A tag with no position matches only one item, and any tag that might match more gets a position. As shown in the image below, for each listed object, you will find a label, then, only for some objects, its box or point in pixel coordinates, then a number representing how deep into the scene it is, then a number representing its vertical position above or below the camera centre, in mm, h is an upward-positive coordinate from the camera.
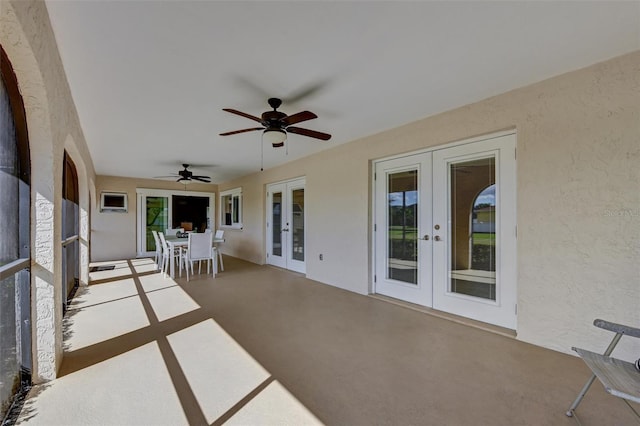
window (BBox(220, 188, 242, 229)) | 8039 +148
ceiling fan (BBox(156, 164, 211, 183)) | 5984 +822
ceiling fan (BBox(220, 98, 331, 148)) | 2640 +903
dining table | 5333 -629
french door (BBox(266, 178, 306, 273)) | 5907 -264
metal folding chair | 1320 -845
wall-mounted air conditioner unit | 7579 +320
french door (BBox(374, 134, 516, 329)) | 2906 -200
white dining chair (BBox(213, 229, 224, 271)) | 6150 -601
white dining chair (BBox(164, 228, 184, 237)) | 7383 -499
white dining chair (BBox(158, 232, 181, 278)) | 5599 -762
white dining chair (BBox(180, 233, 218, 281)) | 5340 -695
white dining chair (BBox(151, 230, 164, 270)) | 6066 -750
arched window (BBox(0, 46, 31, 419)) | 1646 -195
